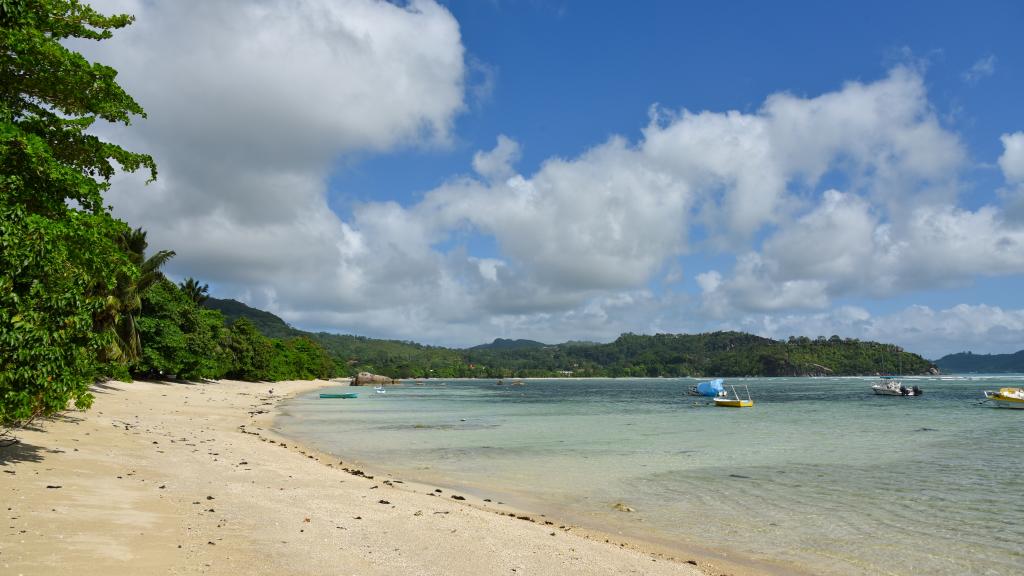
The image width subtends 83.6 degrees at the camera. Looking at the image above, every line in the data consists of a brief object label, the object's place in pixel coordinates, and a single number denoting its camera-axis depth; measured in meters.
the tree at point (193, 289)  105.19
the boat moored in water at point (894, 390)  112.38
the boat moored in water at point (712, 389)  104.26
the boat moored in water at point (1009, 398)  74.62
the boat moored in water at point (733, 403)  81.31
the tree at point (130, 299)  49.44
